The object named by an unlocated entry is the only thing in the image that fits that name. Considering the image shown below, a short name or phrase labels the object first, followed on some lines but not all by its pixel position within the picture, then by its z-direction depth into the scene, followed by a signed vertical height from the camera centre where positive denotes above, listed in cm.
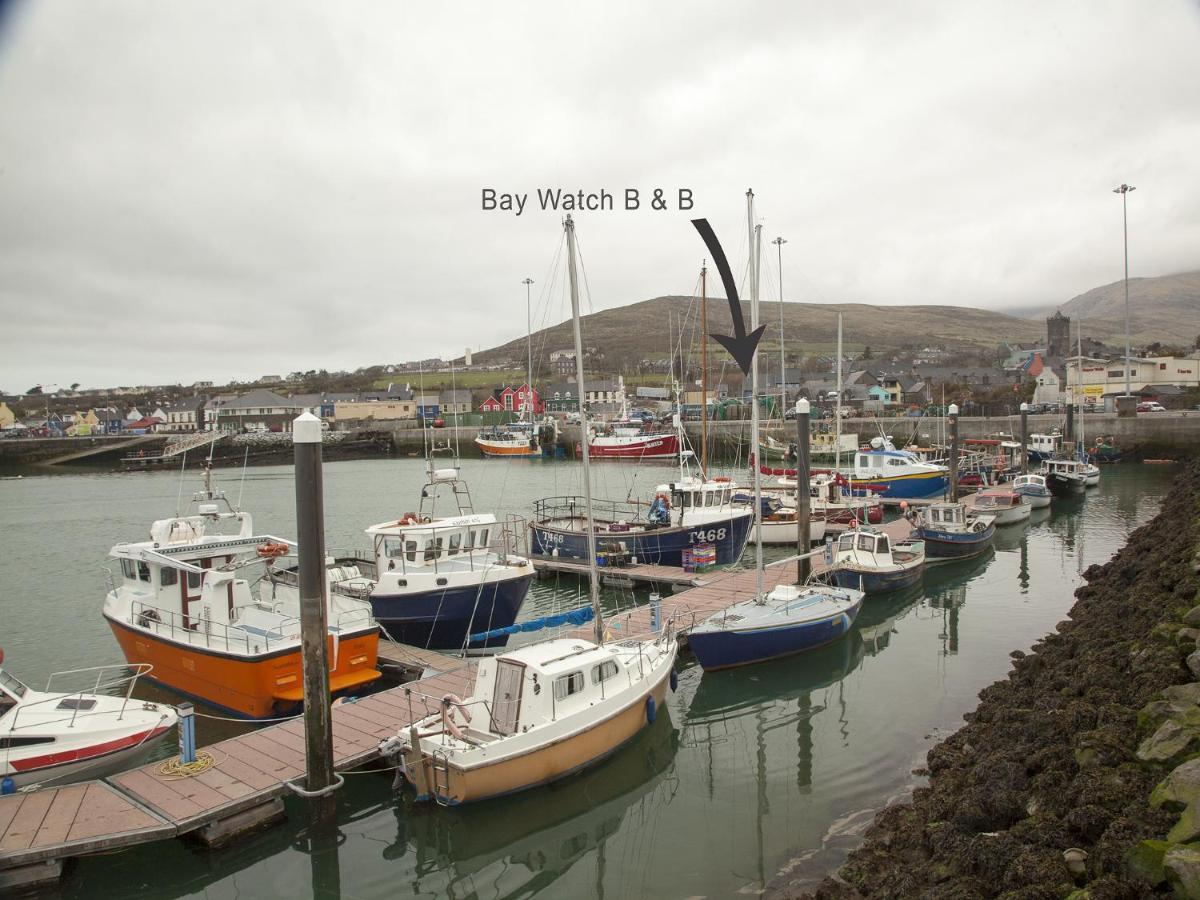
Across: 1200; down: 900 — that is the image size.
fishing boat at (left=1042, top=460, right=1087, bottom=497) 4269 -433
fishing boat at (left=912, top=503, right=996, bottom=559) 2758 -458
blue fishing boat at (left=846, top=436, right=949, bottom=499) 4206 -385
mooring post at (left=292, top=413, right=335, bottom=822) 1008 -249
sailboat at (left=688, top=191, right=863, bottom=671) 1625 -457
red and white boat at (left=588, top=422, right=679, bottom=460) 7744 -310
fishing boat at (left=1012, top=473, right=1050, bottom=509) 3912 -448
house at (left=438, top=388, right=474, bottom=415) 12169 +328
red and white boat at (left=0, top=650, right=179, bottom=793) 1088 -440
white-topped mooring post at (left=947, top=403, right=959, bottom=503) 3509 -286
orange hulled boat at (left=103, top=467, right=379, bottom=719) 1393 -391
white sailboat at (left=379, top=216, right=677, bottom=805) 1069 -449
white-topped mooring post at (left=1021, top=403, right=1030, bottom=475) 4704 -266
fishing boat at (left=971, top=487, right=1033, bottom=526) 3519 -472
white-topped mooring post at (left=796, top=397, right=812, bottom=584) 2111 -264
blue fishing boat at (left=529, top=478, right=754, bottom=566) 2658 -405
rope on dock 1072 -471
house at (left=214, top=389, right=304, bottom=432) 11619 +291
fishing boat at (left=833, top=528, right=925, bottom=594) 2206 -458
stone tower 13762 +1217
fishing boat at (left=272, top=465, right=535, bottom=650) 1755 -362
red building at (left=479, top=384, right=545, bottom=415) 11590 +294
